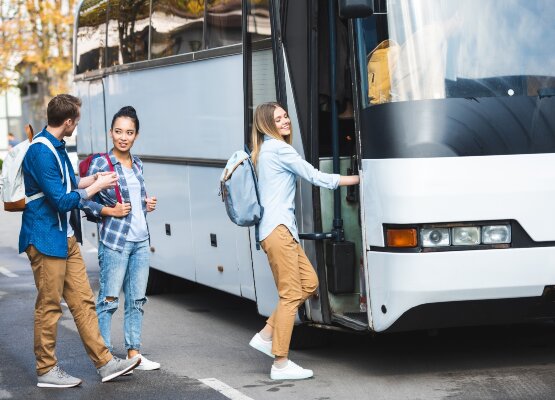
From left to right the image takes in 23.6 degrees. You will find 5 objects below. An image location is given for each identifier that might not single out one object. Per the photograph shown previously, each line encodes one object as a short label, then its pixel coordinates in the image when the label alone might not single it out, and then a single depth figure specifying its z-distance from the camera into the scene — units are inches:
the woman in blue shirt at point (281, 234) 324.8
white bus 298.5
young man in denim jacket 316.8
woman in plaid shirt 339.3
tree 1742.1
